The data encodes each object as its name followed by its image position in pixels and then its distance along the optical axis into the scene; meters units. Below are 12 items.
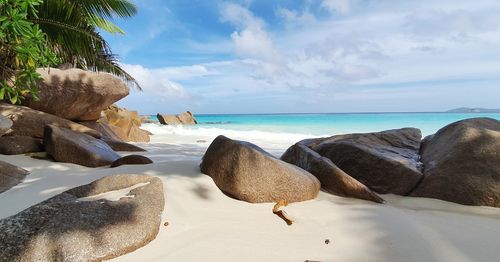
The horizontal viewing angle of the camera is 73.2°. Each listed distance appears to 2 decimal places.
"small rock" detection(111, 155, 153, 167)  4.13
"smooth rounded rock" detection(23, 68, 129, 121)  6.47
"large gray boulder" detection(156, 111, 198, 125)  30.11
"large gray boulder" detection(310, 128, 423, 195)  3.75
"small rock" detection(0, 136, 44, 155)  4.74
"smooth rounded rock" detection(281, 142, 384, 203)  3.44
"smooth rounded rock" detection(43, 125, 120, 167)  4.37
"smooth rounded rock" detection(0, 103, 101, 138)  5.41
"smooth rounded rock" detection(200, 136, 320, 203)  3.04
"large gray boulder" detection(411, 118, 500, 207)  3.26
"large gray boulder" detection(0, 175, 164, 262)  1.94
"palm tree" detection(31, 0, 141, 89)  7.18
